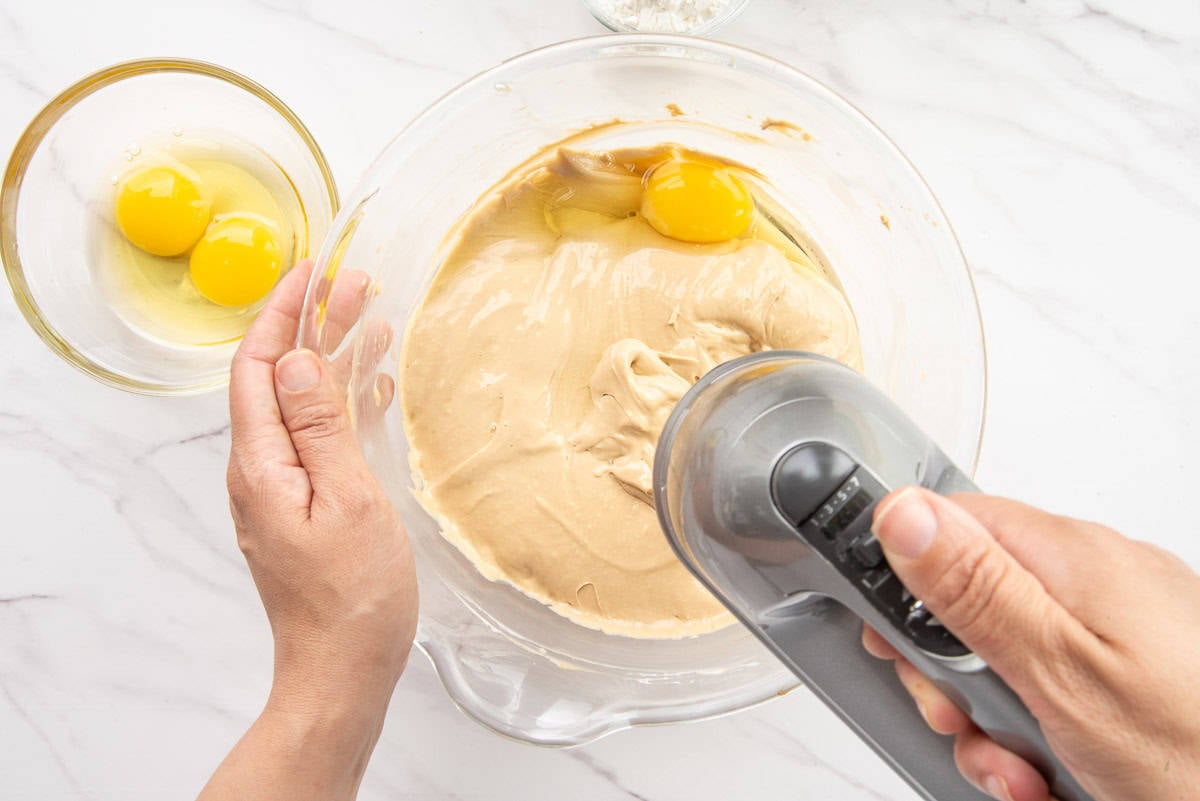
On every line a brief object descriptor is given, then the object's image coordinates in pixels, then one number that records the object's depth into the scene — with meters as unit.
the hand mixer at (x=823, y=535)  0.66
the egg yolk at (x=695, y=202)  0.77
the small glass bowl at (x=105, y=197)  0.79
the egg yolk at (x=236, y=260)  0.79
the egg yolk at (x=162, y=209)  0.79
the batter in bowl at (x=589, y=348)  0.77
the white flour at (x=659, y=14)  0.80
